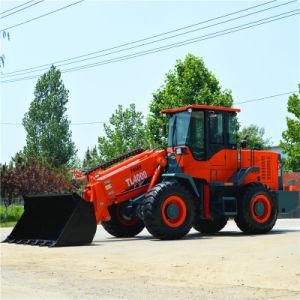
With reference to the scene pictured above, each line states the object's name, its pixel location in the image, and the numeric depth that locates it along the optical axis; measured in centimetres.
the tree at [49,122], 7162
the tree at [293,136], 4569
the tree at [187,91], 4212
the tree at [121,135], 5653
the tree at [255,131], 7615
